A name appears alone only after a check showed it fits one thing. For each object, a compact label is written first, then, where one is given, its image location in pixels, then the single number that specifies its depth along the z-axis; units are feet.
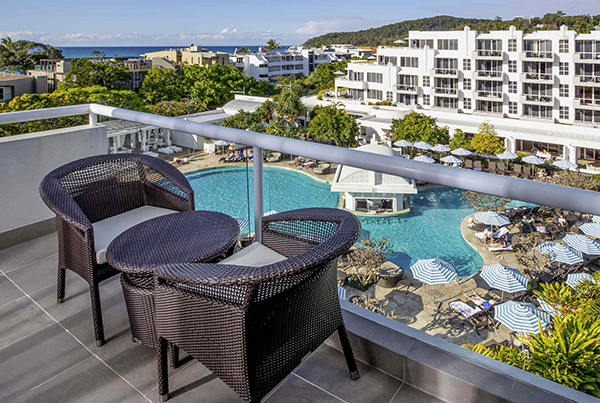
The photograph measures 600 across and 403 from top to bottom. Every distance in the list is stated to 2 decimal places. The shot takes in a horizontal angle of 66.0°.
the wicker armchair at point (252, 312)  3.97
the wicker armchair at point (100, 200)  6.18
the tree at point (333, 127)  99.86
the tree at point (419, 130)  98.17
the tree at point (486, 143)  97.81
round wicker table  5.47
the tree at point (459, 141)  99.05
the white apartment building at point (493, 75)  116.47
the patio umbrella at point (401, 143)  92.35
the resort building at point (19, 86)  142.20
